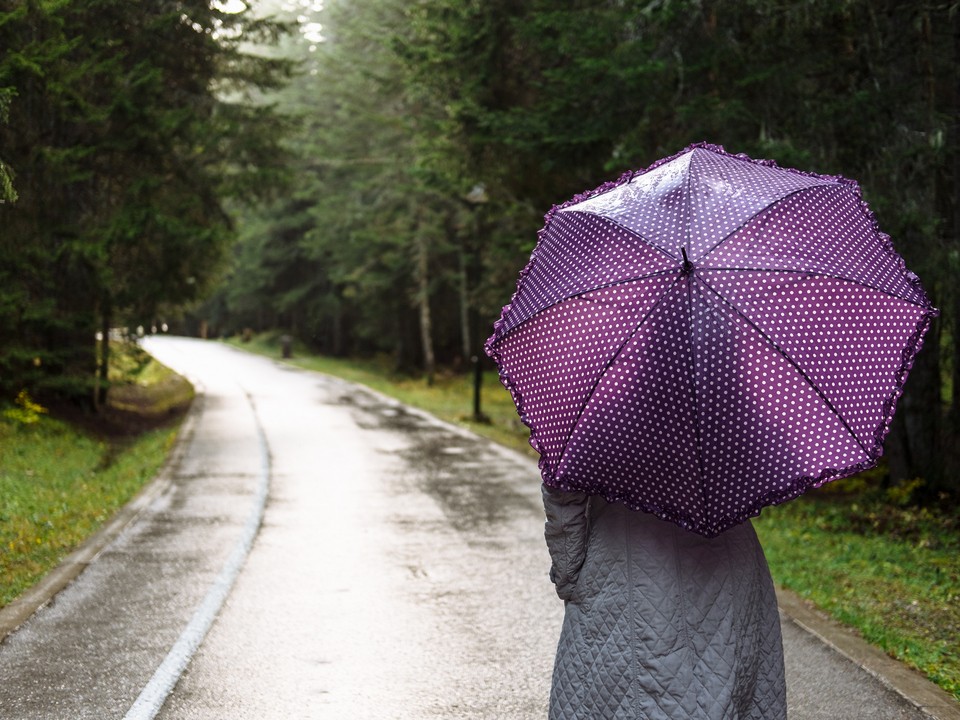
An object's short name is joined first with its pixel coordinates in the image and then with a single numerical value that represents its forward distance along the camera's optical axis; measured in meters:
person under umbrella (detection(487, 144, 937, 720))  2.70
